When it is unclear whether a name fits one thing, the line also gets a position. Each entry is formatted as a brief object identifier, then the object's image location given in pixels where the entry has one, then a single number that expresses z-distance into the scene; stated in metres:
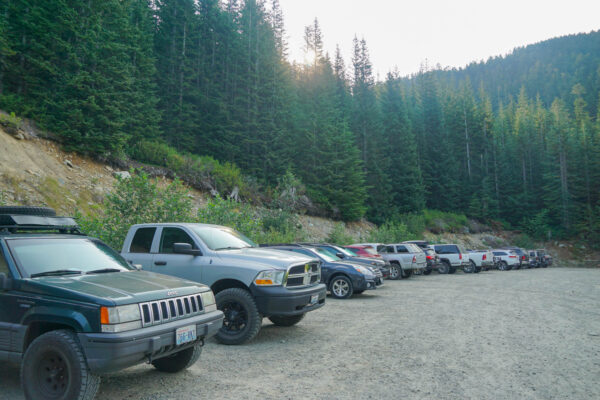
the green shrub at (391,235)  30.21
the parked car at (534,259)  34.17
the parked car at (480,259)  25.75
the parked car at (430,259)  22.27
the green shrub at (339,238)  24.94
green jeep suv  3.56
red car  17.02
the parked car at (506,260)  30.33
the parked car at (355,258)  14.53
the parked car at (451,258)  24.36
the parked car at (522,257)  31.31
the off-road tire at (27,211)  5.13
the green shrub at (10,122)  16.67
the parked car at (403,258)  19.50
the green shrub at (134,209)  11.47
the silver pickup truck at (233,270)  6.33
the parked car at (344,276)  12.03
